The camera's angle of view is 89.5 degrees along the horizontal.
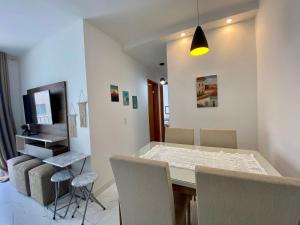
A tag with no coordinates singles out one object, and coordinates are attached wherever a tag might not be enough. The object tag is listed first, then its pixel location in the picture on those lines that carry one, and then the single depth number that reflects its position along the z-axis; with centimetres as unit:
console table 251
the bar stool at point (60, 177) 199
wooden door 497
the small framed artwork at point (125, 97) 335
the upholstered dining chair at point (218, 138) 196
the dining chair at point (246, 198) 75
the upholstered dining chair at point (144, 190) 105
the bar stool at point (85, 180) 185
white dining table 120
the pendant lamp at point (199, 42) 164
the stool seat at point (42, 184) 216
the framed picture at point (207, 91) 262
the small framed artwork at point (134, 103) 373
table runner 132
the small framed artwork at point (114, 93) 292
